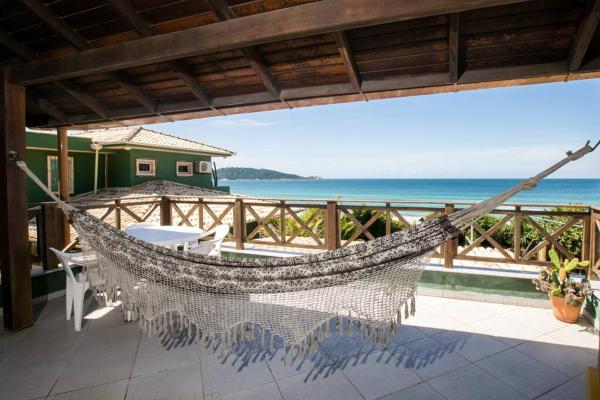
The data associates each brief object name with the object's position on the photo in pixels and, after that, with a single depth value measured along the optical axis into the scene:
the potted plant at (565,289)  2.44
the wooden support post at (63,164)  3.73
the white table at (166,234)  2.78
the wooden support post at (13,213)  2.28
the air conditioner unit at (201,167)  10.23
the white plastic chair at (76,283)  2.41
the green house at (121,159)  6.84
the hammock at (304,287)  1.62
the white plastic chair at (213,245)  3.05
